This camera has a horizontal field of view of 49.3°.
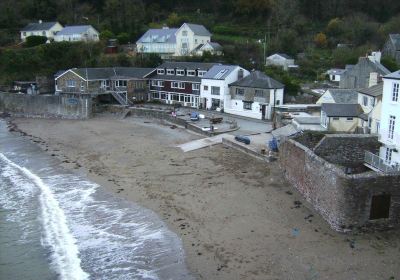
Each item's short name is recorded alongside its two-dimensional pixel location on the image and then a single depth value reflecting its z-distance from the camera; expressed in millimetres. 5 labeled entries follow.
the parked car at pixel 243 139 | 29625
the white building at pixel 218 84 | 42312
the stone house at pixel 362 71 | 38844
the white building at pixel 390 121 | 20391
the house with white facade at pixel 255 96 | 39125
